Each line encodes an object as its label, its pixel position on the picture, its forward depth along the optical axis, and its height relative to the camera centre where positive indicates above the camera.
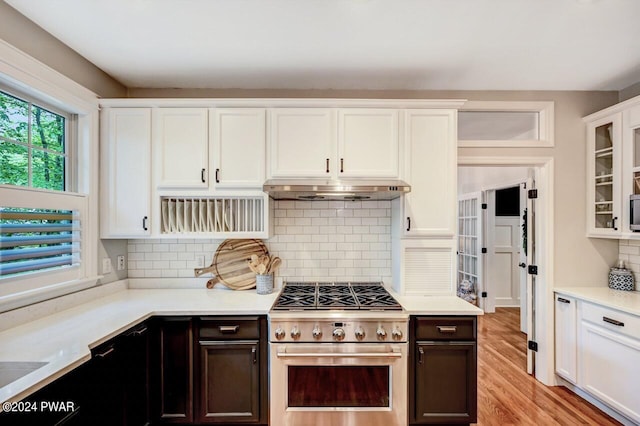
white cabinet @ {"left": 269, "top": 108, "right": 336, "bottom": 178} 2.49 +0.55
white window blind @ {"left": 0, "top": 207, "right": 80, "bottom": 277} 1.78 -0.16
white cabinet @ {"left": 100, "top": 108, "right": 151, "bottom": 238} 2.49 +0.34
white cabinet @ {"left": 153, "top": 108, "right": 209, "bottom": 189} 2.50 +0.52
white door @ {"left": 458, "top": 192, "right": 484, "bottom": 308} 5.26 -0.45
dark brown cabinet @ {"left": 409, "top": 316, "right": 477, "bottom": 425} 2.15 -1.08
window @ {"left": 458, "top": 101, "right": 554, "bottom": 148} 2.89 +0.84
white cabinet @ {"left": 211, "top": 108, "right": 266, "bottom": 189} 2.50 +0.52
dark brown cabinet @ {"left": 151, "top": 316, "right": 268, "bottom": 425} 2.15 -1.06
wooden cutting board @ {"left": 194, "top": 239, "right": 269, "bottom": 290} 2.78 -0.43
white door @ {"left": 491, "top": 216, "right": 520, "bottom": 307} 5.46 -0.78
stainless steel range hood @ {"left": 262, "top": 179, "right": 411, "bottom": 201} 2.20 +0.17
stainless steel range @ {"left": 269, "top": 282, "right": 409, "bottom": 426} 2.10 -0.99
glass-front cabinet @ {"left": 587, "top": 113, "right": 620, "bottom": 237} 2.64 +0.32
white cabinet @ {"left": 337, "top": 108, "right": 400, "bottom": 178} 2.48 +0.56
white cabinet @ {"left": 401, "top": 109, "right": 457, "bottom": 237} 2.47 +0.36
